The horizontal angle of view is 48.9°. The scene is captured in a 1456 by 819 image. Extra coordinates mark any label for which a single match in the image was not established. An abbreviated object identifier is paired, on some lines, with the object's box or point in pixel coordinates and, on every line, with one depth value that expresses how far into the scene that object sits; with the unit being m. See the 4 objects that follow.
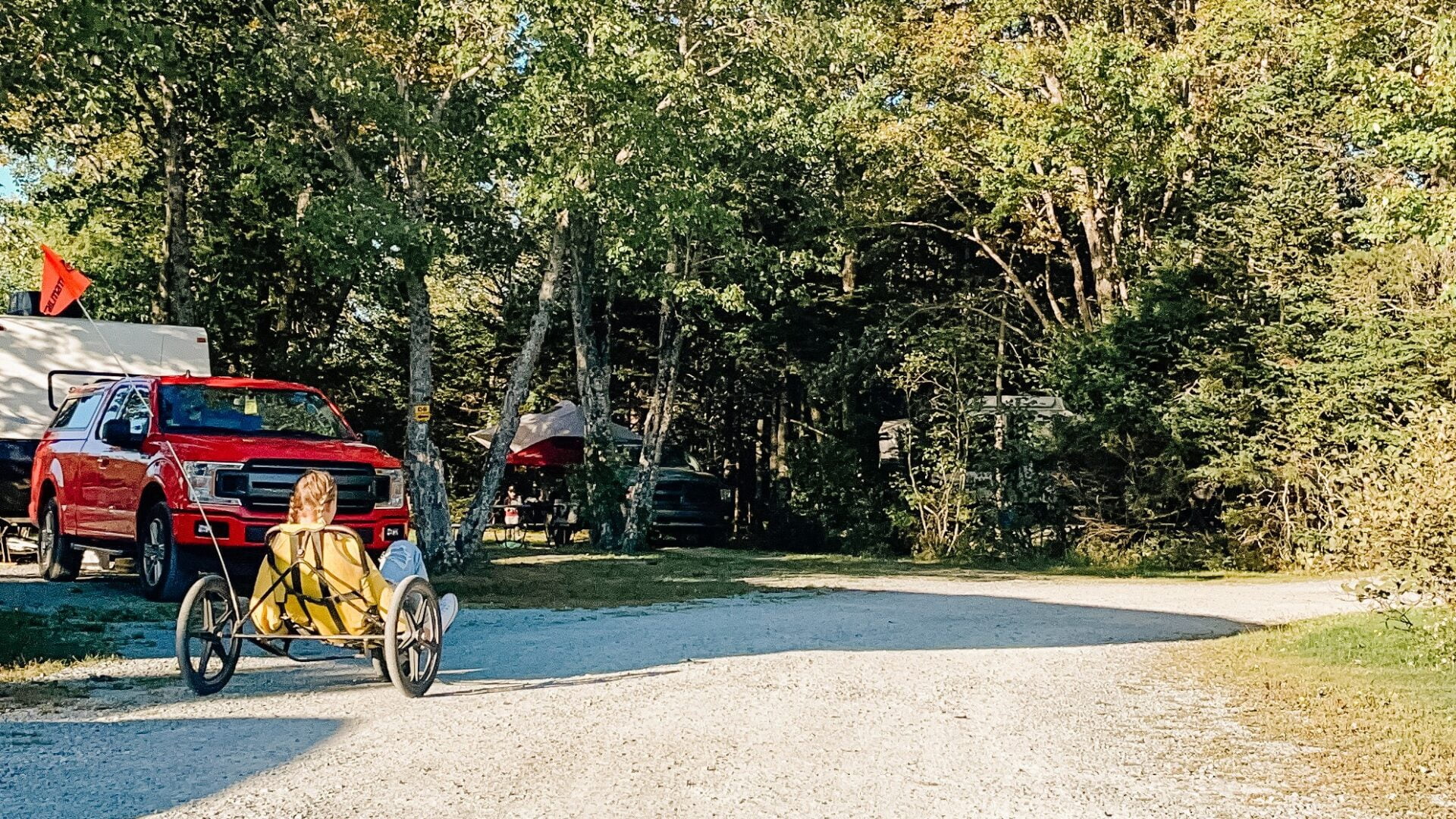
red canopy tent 31.41
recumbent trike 9.11
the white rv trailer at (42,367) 18.08
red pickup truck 13.34
